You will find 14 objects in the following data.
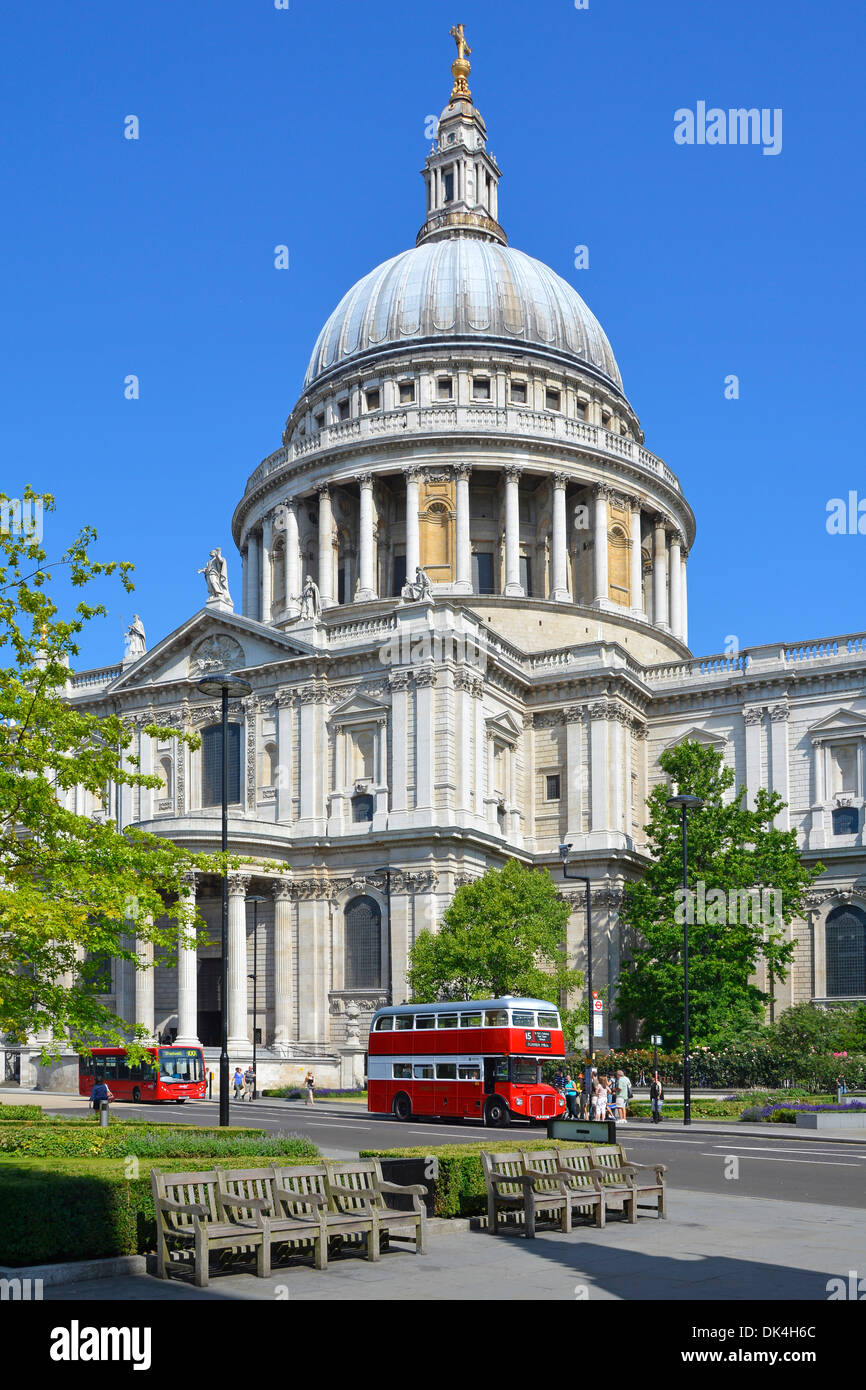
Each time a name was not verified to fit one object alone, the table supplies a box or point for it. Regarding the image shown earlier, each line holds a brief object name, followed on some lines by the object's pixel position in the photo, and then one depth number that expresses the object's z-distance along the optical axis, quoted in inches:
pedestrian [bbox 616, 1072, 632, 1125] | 1698.0
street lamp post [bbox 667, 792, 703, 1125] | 1643.7
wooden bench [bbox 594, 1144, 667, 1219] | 730.2
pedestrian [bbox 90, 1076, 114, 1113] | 1587.1
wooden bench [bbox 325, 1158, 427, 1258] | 609.0
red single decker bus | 2071.9
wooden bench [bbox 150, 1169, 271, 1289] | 537.3
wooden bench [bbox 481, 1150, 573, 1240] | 658.8
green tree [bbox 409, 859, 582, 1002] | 2112.5
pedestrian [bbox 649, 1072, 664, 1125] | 1680.6
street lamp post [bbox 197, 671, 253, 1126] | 1122.0
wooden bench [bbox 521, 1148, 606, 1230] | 682.8
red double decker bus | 1605.6
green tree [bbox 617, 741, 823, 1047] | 2166.6
